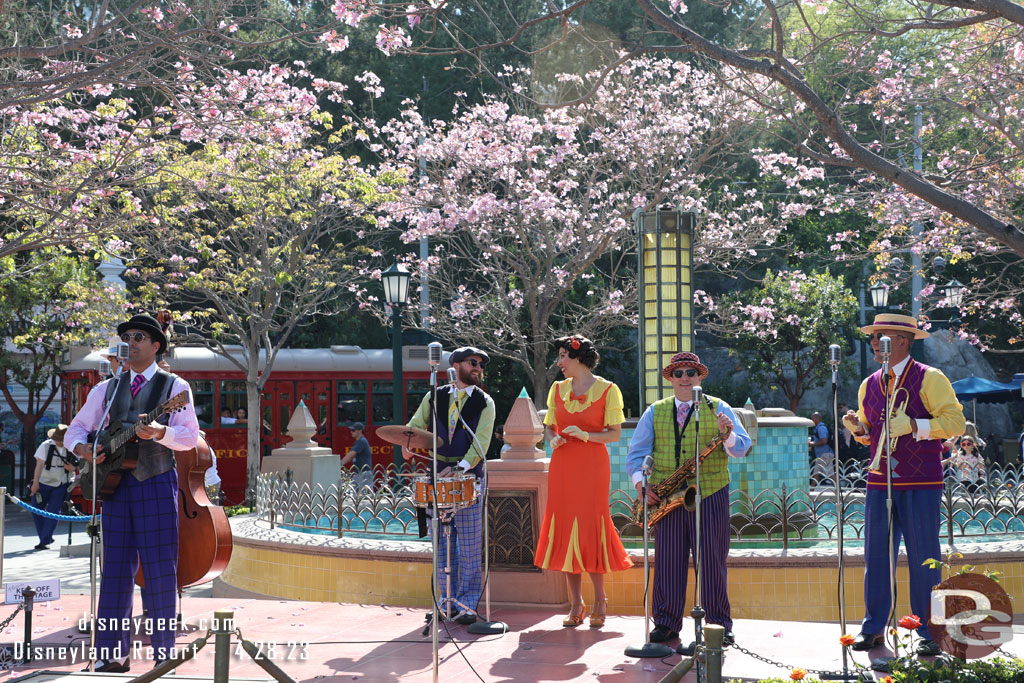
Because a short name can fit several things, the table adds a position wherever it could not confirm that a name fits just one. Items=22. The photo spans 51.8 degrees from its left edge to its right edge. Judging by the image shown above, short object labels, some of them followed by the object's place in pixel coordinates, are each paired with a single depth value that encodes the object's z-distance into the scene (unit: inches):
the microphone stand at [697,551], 227.9
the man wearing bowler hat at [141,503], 246.8
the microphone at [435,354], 230.7
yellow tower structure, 465.7
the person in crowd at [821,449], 622.7
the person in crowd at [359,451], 698.2
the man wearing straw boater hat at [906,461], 249.6
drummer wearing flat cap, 301.1
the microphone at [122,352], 247.9
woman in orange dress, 294.0
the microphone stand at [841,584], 222.4
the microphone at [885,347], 230.7
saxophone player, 270.5
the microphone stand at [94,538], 247.4
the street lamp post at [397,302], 619.5
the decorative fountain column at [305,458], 607.2
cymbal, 288.2
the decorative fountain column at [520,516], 334.3
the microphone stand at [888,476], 233.4
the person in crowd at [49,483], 589.3
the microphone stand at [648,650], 259.8
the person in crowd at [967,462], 494.0
